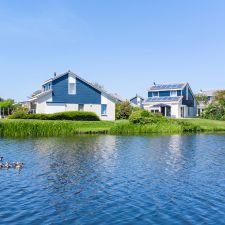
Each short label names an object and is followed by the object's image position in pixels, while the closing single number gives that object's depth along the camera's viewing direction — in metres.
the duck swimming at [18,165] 24.31
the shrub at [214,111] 82.58
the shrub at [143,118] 59.09
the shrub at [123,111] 77.75
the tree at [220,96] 87.84
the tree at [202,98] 104.70
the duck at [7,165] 24.45
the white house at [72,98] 65.56
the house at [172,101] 86.75
